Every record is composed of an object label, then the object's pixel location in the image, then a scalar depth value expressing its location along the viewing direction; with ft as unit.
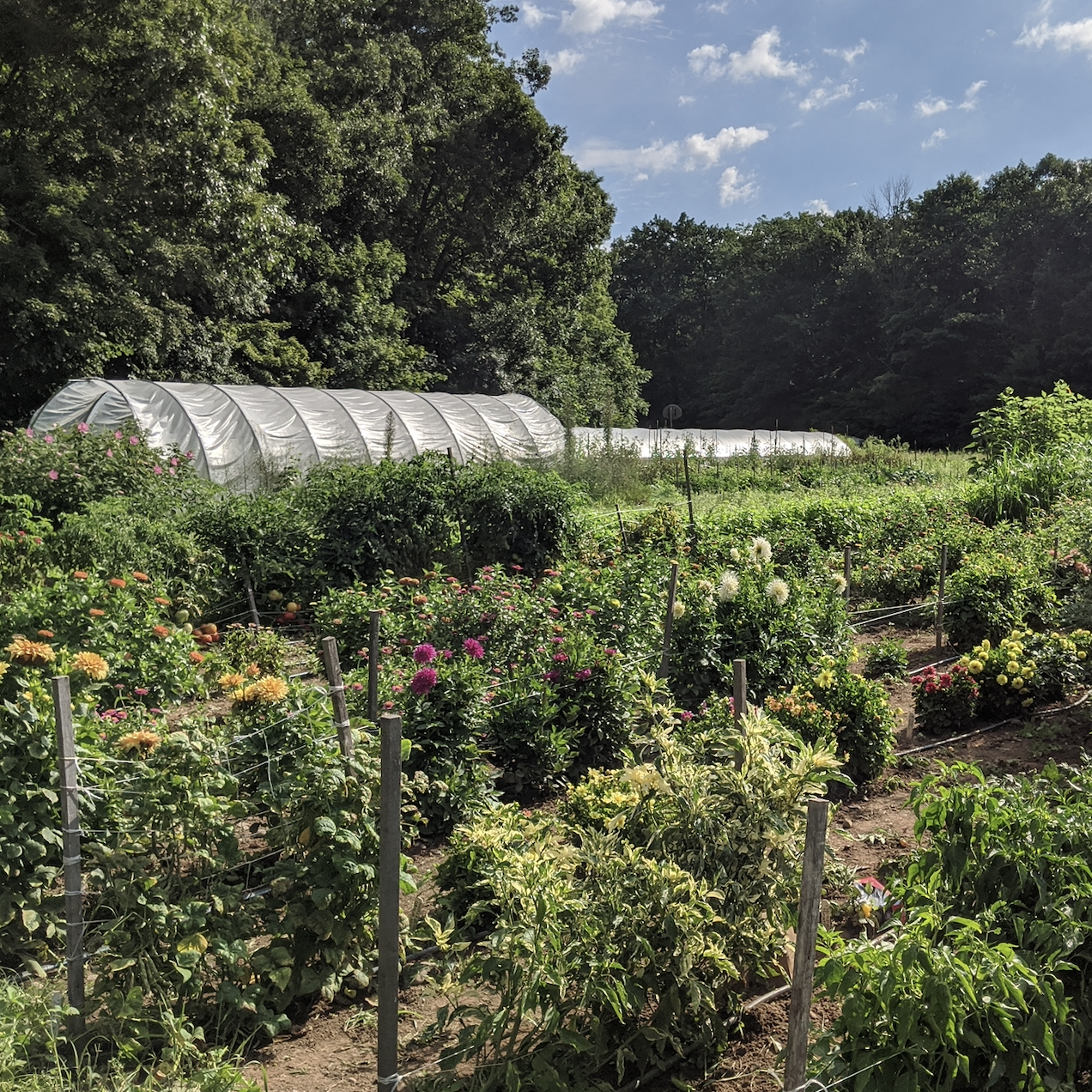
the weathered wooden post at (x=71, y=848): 9.42
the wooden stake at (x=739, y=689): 11.61
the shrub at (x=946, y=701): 18.51
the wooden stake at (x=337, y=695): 10.86
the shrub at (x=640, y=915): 8.16
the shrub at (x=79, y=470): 28.35
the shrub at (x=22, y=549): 20.21
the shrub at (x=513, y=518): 30.76
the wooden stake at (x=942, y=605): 23.55
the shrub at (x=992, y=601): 22.03
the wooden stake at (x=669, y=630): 17.44
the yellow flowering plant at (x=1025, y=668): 18.43
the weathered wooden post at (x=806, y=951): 7.13
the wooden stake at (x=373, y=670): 13.28
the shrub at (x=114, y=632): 15.34
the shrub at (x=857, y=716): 15.78
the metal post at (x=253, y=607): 23.75
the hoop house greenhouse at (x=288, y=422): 40.01
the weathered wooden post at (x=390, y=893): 8.23
